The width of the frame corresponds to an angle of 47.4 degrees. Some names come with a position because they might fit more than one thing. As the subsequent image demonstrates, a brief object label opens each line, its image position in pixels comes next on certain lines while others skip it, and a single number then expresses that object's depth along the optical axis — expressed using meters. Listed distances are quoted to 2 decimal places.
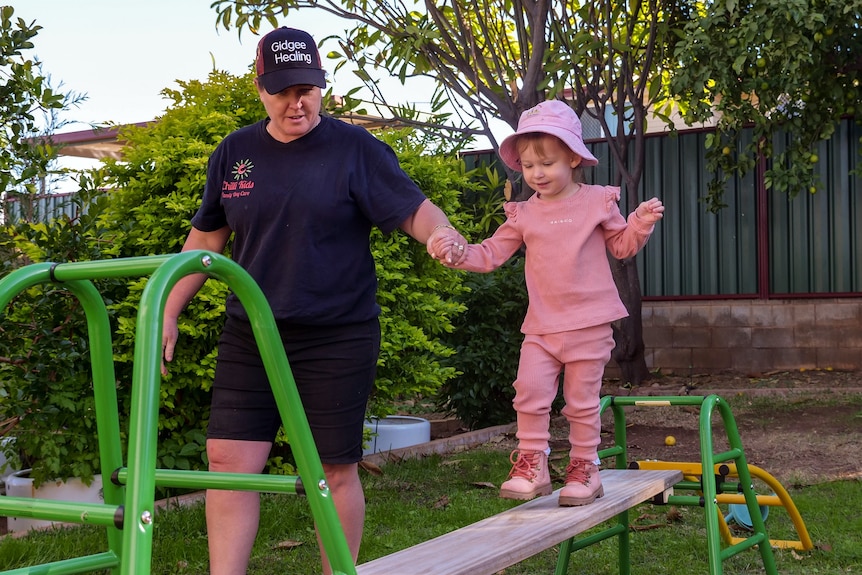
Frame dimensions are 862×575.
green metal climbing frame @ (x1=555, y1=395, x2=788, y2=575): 3.71
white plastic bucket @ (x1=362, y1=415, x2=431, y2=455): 7.05
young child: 3.33
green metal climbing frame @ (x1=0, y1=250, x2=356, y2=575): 1.72
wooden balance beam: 2.62
